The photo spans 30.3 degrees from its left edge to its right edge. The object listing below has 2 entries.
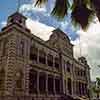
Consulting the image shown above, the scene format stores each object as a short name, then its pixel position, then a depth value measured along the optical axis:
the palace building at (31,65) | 21.25
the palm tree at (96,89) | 38.78
